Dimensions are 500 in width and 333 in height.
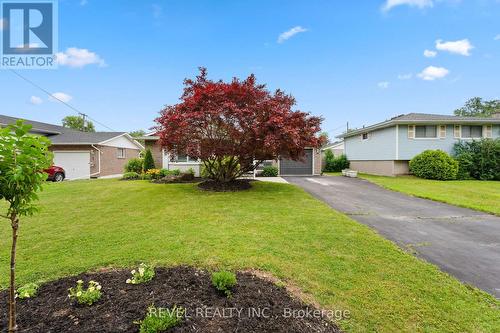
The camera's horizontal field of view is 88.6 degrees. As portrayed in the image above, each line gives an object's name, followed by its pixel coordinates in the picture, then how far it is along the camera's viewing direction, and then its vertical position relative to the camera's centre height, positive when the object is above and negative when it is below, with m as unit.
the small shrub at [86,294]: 2.58 -1.32
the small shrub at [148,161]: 17.47 +0.32
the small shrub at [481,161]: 16.27 +0.22
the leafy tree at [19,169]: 1.84 -0.02
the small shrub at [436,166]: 15.75 -0.08
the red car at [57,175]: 16.19 -0.56
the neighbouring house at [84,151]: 19.56 +1.14
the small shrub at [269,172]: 18.22 -0.48
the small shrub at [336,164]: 25.19 +0.10
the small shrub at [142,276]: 3.01 -1.33
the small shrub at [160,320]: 2.14 -1.35
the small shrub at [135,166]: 18.16 -0.02
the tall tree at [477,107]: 42.28 +9.92
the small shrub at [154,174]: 15.08 -0.49
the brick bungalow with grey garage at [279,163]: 17.38 +0.16
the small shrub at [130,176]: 15.98 -0.64
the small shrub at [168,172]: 15.23 -0.39
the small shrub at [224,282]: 2.82 -1.29
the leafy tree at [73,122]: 48.16 +8.29
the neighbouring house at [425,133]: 17.42 +2.19
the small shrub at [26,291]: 2.66 -1.32
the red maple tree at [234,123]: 9.14 +1.58
